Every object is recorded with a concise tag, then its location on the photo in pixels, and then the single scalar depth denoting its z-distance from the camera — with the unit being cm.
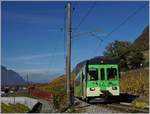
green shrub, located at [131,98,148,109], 889
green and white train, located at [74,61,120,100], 1173
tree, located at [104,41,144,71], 3282
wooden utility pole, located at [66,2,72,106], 1004
